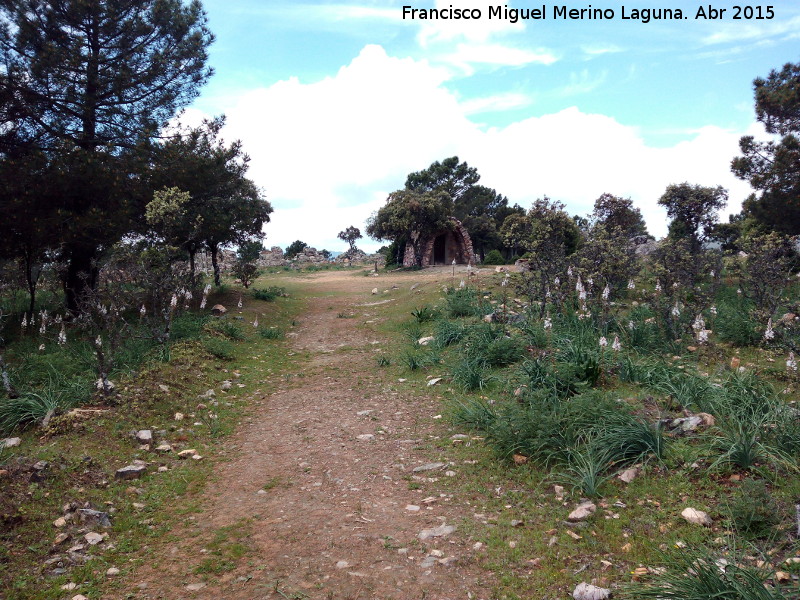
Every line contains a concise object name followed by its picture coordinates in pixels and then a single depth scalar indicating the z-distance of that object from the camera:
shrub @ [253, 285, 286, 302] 18.39
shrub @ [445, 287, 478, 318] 12.57
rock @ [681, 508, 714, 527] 3.70
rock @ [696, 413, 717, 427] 4.95
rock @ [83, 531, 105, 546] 4.16
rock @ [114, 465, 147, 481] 5.30
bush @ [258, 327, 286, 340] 12.86
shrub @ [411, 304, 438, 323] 13.47
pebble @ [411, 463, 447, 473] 5.46
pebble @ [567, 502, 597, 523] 4.12
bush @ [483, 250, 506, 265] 30.92
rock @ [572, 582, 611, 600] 3.18
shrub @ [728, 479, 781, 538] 3.49
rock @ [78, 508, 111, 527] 4.43
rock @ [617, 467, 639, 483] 4.48
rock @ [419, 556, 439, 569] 3.75
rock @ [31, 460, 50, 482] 4.88
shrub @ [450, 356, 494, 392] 7.74
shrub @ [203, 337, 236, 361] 10.19
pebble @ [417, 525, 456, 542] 4.16
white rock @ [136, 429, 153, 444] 6.17
